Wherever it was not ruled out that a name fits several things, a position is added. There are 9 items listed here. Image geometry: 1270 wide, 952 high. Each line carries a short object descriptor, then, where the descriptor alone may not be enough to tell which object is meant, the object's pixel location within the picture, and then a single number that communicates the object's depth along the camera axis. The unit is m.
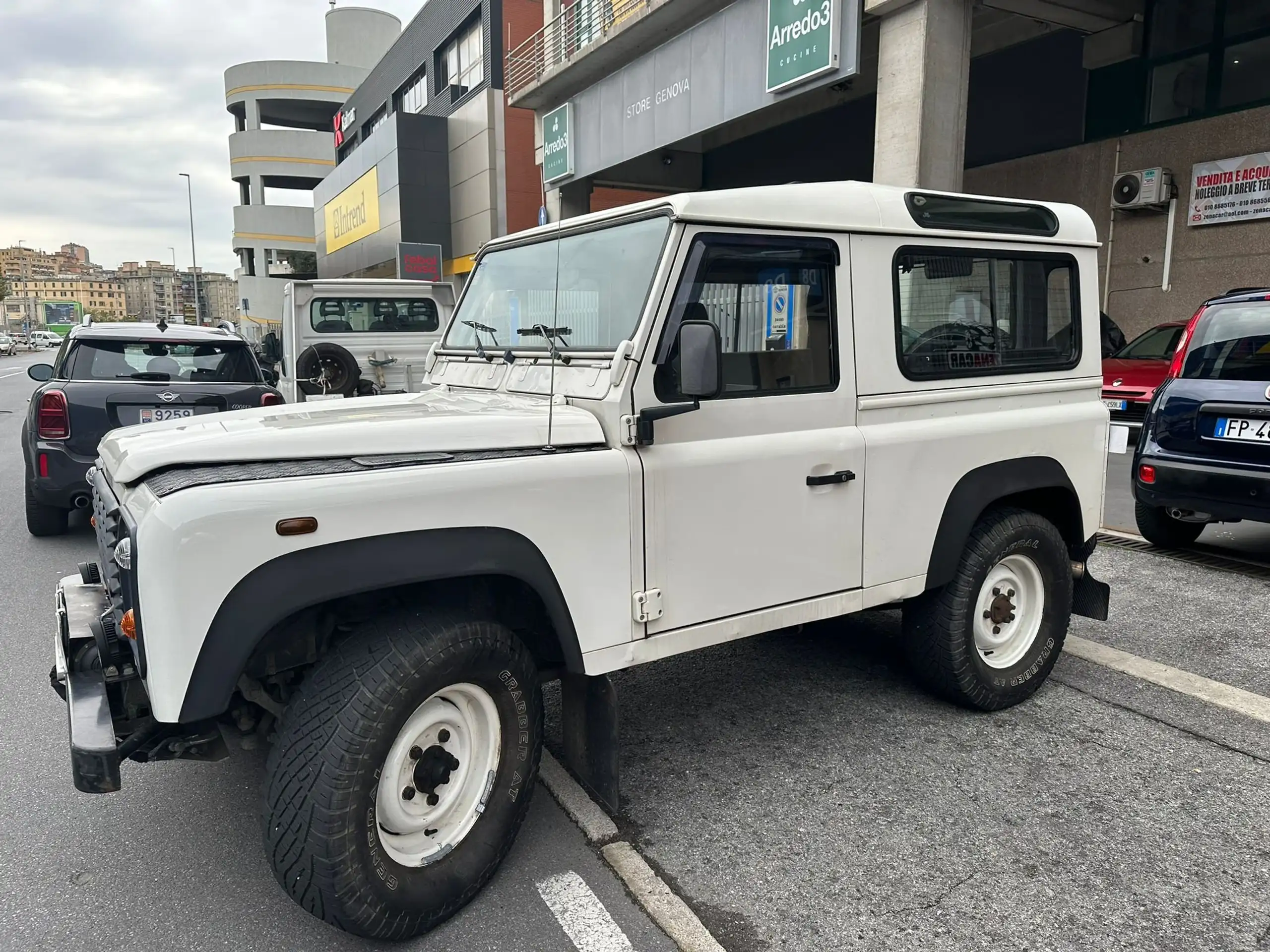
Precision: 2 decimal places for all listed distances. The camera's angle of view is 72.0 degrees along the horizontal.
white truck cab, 10.09
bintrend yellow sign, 31.42
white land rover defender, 2.31
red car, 11.55
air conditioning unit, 13.80
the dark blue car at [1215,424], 5.48
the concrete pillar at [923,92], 9.96
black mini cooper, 6.54
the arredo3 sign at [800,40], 10.76
